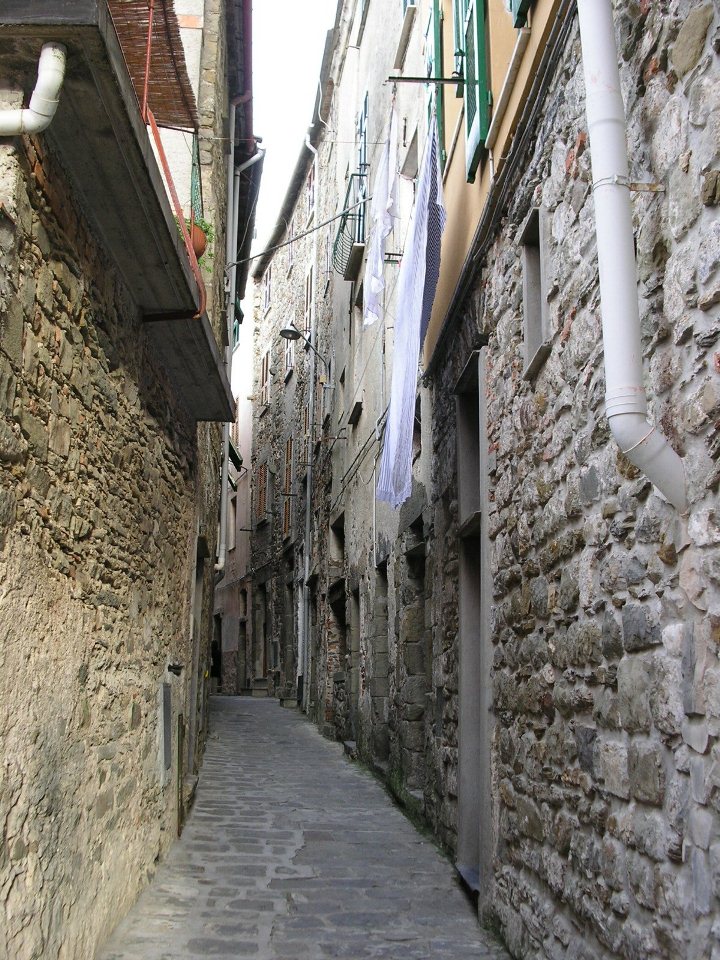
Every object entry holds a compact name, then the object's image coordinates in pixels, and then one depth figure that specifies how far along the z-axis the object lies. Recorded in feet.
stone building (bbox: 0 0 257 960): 9.11
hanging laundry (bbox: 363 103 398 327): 23.48
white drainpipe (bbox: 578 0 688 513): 8.57
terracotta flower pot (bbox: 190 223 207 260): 22.26
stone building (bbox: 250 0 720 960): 8.47
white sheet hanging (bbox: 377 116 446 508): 19.06
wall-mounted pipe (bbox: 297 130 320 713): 53.67
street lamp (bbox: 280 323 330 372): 51.93
